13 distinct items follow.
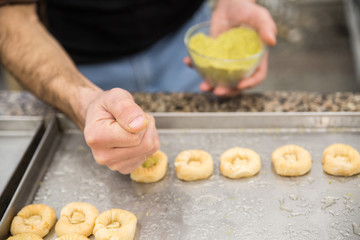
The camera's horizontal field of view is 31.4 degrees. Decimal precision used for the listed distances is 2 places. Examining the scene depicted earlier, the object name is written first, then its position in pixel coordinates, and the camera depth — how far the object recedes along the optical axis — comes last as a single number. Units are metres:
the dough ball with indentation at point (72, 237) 0.76
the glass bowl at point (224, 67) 0.88
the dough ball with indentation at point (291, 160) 0.83
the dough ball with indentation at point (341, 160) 0.83
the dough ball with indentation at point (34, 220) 0.78
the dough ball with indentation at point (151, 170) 0.84
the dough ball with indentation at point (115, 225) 0.76
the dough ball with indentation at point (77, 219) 0.78
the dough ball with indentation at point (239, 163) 0.84
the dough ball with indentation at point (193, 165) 0.84
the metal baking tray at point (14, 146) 0.81
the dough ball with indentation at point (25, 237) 0.76
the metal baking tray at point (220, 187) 0.78
